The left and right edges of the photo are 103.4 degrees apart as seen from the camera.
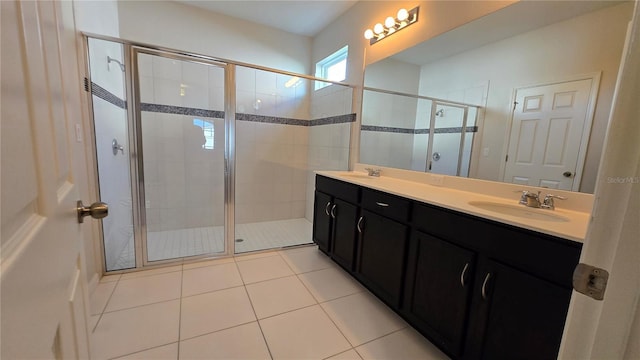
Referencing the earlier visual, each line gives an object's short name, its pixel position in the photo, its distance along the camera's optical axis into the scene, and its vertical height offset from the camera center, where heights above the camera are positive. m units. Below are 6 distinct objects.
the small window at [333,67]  3.11 +1.08
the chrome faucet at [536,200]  1.30 -0.22
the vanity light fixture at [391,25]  2.13 +1.13
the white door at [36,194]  0.25 -0.08
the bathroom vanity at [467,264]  0.95 -0.53
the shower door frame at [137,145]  1.99 +0.01
